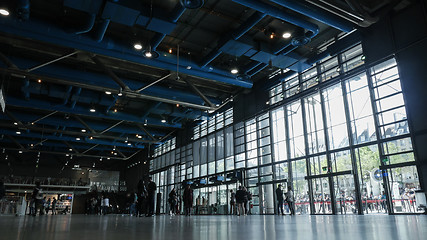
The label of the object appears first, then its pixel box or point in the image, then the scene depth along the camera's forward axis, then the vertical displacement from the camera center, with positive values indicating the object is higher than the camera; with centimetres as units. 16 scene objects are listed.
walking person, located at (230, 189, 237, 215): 1924 -23
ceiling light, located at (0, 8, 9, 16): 1045 +656
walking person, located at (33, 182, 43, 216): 1615 +28
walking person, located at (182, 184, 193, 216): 1653 +0
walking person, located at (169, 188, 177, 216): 1756 -4
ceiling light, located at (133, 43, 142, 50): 1304 +660
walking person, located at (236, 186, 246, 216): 1602 +12
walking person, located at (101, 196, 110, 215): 2580 -24
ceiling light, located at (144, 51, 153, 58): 1268 +607
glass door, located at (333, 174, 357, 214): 1432 +14
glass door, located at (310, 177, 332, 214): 1540 +11
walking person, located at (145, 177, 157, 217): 1356 +20
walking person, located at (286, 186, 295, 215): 1554 -7
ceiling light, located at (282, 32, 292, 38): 1320 +707
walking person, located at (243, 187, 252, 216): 1605 +7
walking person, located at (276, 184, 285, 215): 1569 +9
